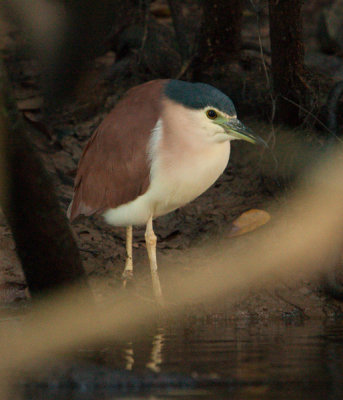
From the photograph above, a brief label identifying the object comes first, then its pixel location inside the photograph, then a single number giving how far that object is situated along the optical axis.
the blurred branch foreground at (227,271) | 9.66
